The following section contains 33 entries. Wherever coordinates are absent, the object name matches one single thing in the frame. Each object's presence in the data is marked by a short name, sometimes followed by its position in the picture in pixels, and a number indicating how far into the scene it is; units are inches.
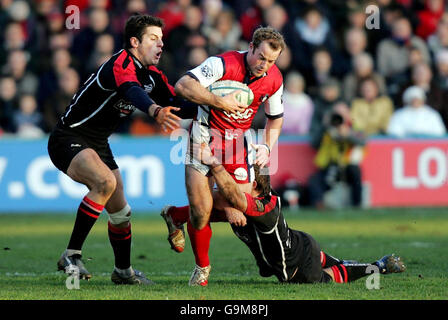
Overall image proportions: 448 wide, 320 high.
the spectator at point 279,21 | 642.8
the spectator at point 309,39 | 652.7
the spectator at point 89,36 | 640.4
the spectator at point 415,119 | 606.9
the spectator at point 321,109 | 593.3
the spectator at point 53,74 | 625.6
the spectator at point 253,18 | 655.1
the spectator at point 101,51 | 623.5
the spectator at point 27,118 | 599.5
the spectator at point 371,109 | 610.5
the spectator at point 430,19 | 687.1
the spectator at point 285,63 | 628.7
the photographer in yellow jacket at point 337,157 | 585.9
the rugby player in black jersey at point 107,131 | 306.8
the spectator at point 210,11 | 665.0
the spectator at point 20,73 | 631.8
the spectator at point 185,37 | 623.5
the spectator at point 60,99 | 606.2
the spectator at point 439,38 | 663.1
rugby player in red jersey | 294.0
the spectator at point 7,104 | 613.0
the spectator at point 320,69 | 633.6
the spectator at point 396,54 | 652.7
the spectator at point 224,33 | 644.7
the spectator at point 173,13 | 648.4
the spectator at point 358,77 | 619.2
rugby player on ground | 292.4
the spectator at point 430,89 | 625.6
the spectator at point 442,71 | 637.3
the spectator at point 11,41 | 644.1
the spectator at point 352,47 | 646.5
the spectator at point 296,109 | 613.0
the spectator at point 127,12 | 647.1
